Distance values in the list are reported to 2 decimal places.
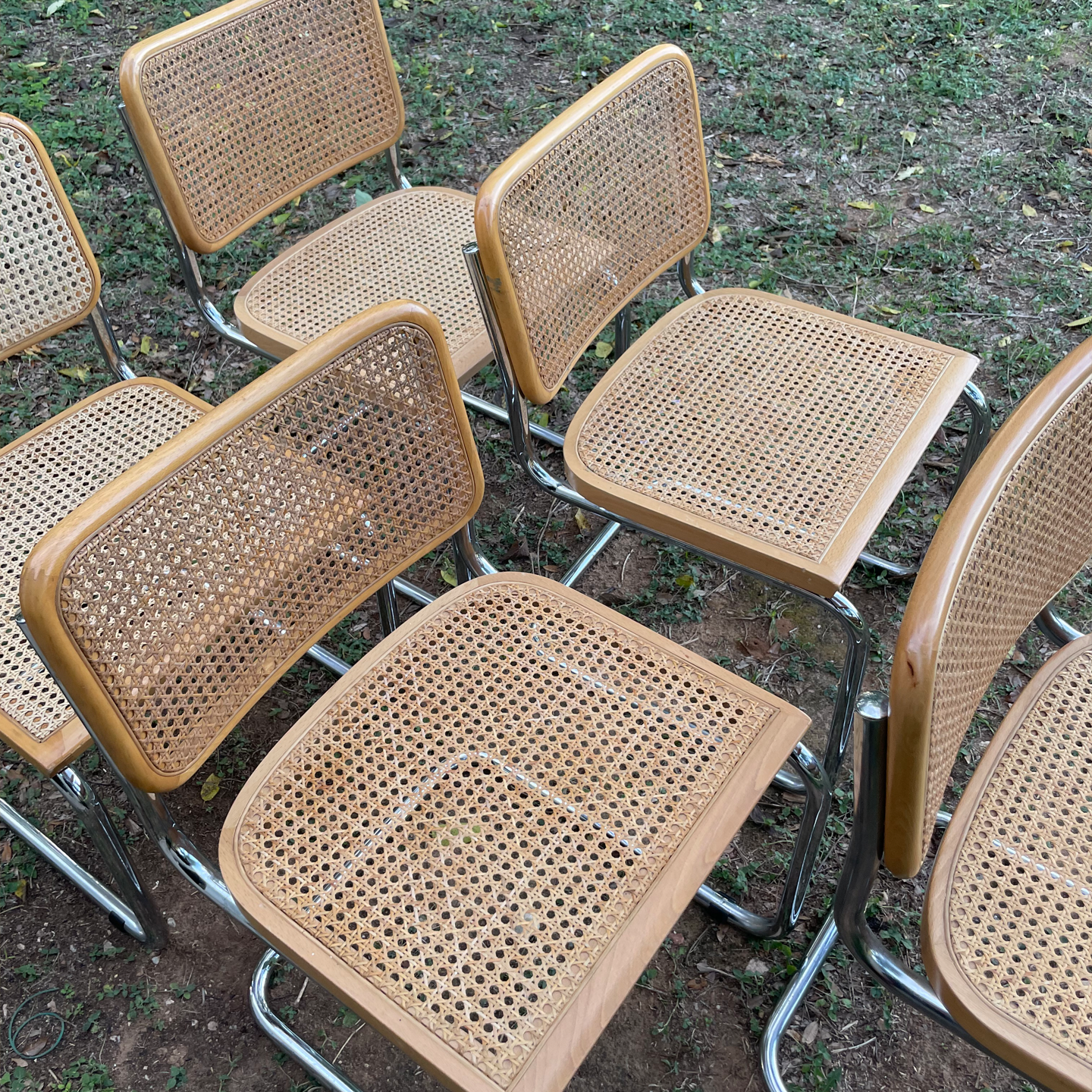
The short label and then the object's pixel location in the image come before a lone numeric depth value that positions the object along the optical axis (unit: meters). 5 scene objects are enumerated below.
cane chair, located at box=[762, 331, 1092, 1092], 1.00
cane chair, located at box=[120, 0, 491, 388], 1.92
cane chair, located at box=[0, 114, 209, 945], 1.75
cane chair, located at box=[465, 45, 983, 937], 1.61
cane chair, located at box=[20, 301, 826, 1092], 1.13
